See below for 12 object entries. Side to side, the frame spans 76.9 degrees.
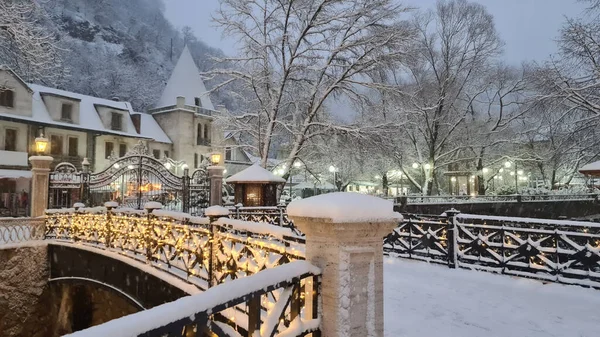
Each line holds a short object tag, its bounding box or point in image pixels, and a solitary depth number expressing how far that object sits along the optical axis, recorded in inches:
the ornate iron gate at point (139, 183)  609.9
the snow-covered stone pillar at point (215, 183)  645.9
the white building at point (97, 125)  1022.4
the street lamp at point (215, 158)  665.0
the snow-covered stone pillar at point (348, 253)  127.6
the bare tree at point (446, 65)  1145.4
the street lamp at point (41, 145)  574.2
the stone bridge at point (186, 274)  112.7
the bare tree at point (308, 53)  752.3
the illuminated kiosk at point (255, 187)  674.8
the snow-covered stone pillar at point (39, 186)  557.9
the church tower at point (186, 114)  1499.8
